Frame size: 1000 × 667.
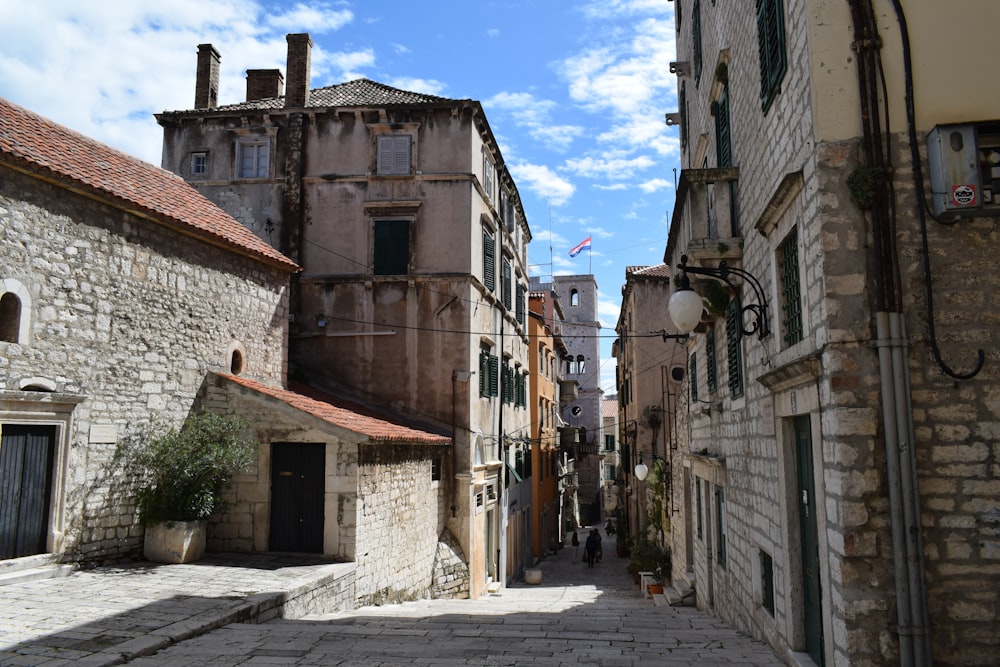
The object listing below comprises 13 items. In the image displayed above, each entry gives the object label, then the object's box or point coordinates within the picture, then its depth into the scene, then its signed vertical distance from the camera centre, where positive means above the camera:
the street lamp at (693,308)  7.94 +1.36
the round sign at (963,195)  5.52 +1.75
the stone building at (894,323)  5.35 +0.84
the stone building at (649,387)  23.53 +1.85
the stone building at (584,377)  54.66 +4.70
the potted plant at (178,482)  11.55 -0.65
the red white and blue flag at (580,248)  51.59 +12.88
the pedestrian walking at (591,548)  28.58 -4.11
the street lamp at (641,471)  22.64 -0.98
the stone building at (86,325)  9.89 +1.71
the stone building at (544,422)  31.64 +0.77
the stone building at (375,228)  18.69 +5.30
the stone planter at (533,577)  24.16 -4.39
